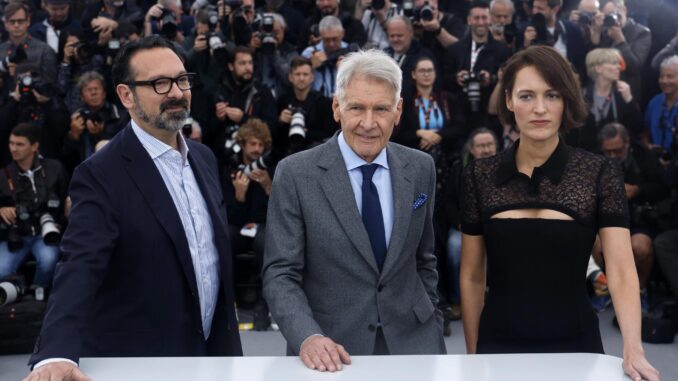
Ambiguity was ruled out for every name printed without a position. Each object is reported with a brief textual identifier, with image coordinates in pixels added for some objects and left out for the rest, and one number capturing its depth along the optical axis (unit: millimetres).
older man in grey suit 2197
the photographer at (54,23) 7207
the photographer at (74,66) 6550
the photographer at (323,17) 6922
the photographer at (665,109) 6059
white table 1863
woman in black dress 2268
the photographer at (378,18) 6948
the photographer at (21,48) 6598
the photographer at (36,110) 6215
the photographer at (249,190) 5688
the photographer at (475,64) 6133
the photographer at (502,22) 6520
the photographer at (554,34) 6441
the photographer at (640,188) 5633
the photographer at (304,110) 5973
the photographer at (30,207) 5641
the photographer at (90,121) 6027
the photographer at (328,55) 6406
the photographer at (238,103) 6109
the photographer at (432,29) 6746
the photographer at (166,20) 6582
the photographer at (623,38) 6562
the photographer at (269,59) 6438
